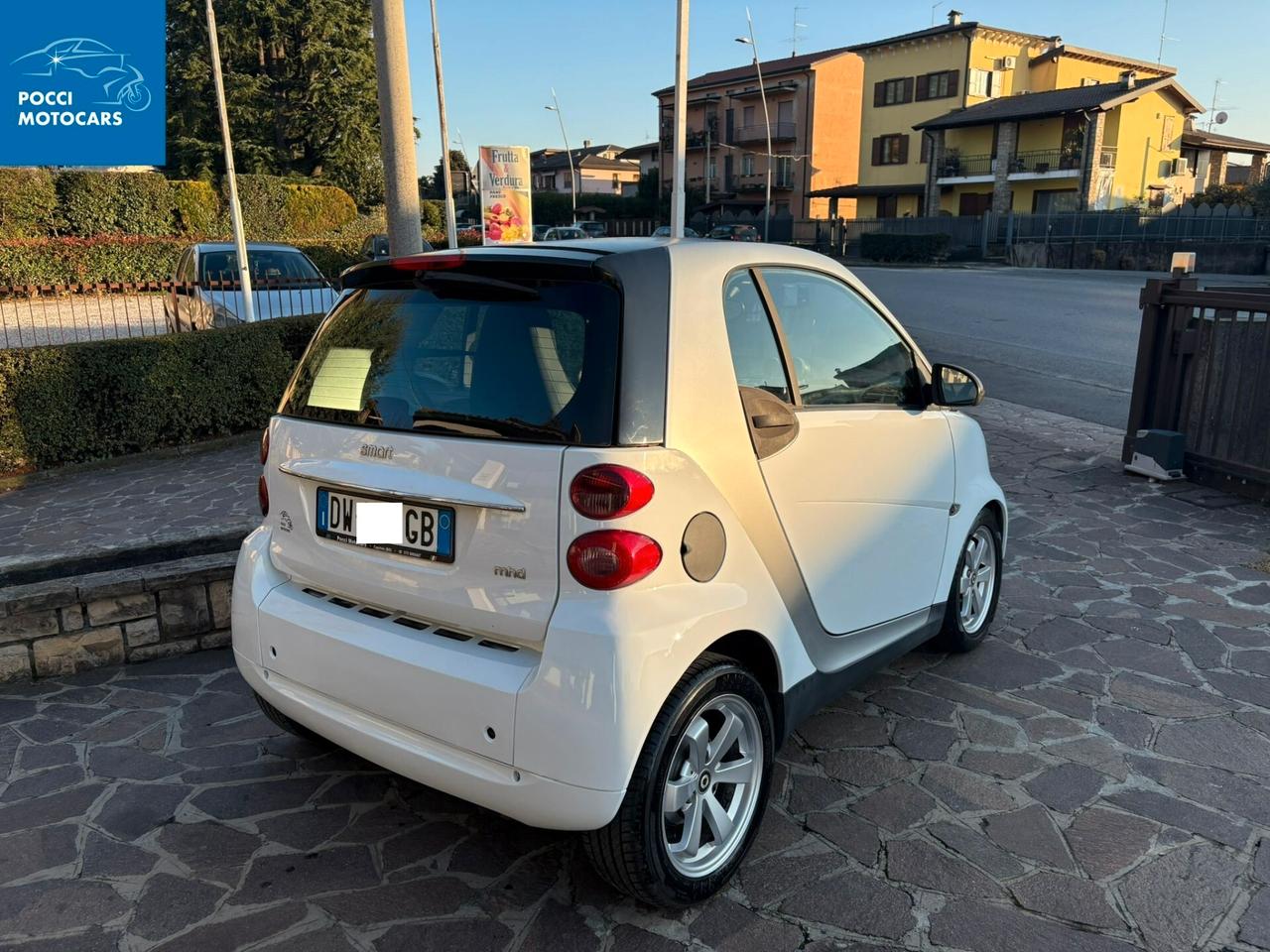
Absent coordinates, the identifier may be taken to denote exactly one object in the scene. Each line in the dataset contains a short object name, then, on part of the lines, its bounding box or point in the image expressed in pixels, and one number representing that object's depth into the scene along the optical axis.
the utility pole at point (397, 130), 6.82
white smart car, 2.44
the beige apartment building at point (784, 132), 62.56
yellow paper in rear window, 3.04
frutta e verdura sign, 15.43
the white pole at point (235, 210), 12.49
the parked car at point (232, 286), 12.30
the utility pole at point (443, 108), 29.54
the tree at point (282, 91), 39.94
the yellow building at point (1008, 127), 47.75
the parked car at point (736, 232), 41.72
